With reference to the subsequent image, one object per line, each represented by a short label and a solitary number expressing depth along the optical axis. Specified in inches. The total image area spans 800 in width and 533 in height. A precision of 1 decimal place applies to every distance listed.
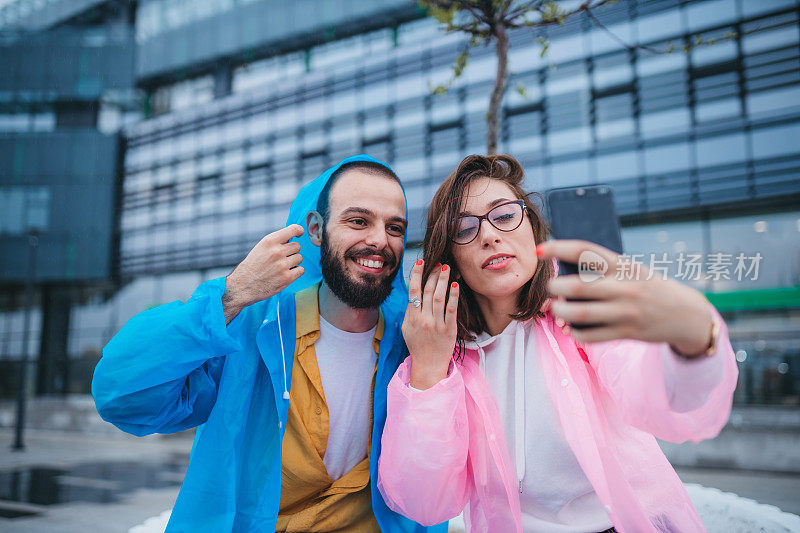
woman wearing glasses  35.7
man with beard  39.9
